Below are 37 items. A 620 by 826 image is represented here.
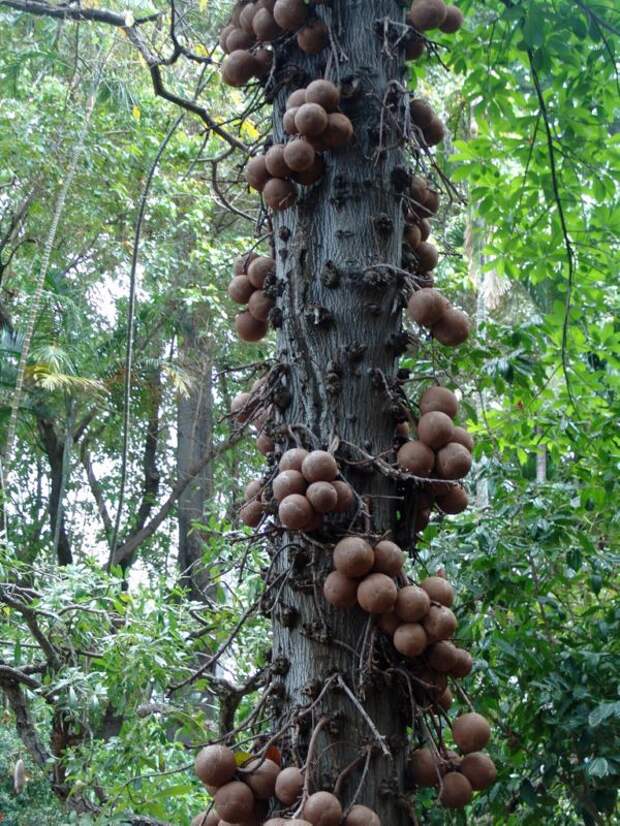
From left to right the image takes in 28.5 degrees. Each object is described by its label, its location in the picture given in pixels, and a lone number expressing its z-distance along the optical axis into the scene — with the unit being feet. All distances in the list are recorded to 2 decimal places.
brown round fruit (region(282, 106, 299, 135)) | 18.52
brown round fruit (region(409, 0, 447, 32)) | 20.05
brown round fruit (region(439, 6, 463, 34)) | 20.89
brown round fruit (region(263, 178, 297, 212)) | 19.19
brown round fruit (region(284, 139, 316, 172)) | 18.50
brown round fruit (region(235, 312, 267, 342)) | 20.58
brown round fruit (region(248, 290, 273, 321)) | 20.04
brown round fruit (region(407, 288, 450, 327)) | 18.42
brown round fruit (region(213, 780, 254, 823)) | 16.56
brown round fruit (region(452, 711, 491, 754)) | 17.66
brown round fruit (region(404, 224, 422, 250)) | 20.54
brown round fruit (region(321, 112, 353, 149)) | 18.64
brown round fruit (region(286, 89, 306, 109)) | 18.80
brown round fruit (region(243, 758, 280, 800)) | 16.82
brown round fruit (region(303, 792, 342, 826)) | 15.58
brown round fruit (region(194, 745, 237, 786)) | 16.55
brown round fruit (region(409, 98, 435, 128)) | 20.86
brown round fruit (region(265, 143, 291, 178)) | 18.85
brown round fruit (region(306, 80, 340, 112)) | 18.59
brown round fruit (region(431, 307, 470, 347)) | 18.84
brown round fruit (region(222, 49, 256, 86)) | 20.60
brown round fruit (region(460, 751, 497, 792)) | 17.43
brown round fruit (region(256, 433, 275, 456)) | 19.62
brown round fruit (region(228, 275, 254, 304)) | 20.66
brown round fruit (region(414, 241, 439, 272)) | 20.75
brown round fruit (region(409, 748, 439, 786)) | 17.55
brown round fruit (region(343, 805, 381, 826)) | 15.84
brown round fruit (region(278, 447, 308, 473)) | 17.50
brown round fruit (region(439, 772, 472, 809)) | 17.28
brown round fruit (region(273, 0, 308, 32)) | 19.42
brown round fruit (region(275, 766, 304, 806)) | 16.28
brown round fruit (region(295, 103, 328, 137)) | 18.25
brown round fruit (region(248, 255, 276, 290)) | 20.27
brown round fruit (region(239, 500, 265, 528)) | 19.18
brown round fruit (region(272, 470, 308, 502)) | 17.14
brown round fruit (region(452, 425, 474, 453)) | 18.50
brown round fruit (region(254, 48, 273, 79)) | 20.67
